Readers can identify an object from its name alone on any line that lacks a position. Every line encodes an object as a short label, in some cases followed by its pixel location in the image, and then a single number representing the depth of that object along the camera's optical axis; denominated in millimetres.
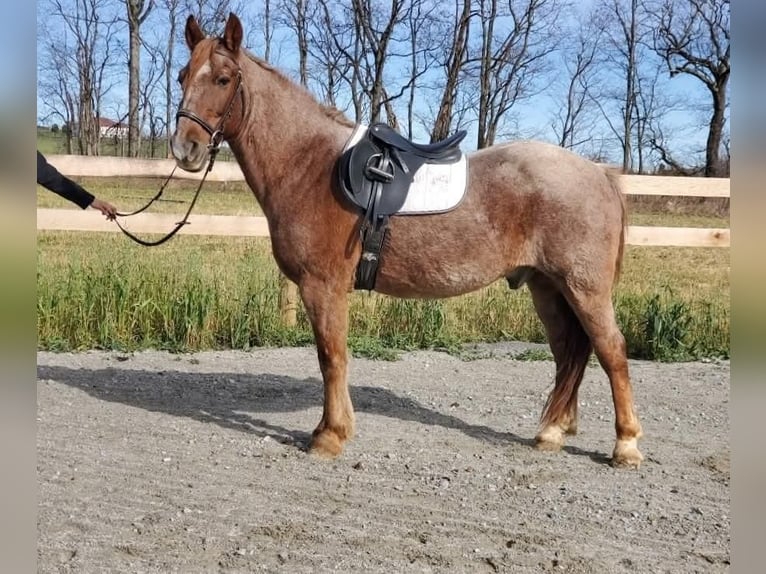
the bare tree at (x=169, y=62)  24734
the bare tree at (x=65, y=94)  25062
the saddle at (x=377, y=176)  3797
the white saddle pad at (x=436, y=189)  3863
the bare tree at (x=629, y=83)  23898
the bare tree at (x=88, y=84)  25188
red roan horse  3816
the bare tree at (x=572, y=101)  25062
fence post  7000
